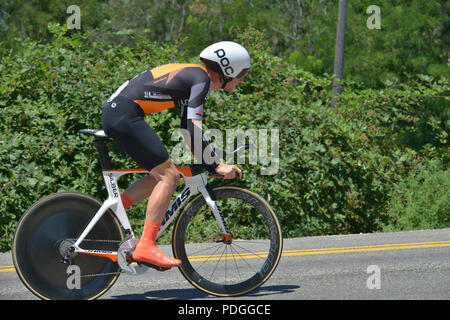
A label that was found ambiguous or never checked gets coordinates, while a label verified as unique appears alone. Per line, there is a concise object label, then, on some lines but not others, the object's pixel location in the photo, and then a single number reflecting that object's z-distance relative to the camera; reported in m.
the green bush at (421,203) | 20.34
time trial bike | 9.86
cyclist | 9.77
